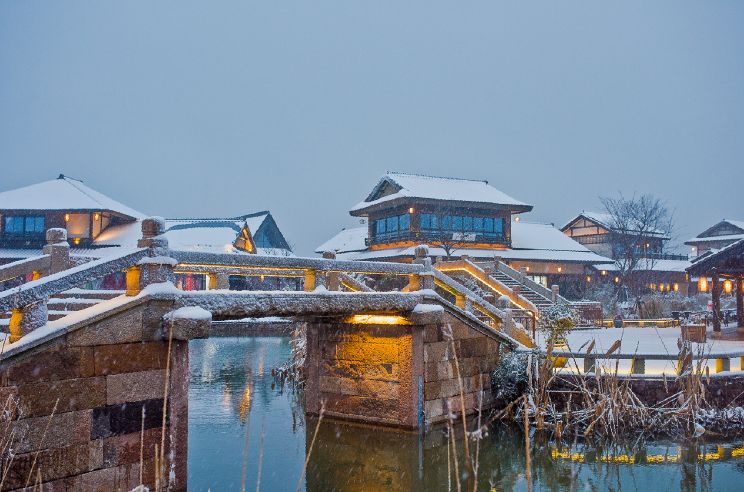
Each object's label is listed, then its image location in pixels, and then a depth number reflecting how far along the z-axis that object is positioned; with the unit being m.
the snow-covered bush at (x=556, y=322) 13.81
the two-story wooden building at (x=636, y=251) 39.97
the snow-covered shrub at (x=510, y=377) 13.98
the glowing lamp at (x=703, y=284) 41.60
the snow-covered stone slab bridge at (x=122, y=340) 6.38
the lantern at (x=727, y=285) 32.56
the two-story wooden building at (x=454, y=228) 35.59
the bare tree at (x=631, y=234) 36.07
